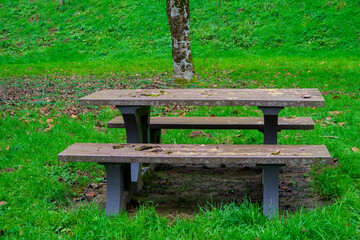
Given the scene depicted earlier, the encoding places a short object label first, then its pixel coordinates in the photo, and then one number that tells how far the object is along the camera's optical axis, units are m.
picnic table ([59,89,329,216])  3.05
